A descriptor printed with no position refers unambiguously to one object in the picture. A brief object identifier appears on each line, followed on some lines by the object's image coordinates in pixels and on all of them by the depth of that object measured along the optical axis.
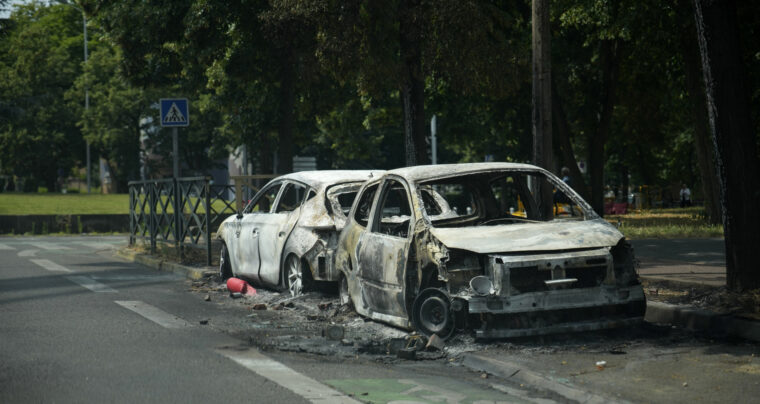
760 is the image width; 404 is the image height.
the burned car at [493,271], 7.73
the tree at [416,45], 14.04
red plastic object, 12.23
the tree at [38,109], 62.38
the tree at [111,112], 59.47
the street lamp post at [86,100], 61.67
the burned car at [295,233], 10.73
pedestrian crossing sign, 17.48
